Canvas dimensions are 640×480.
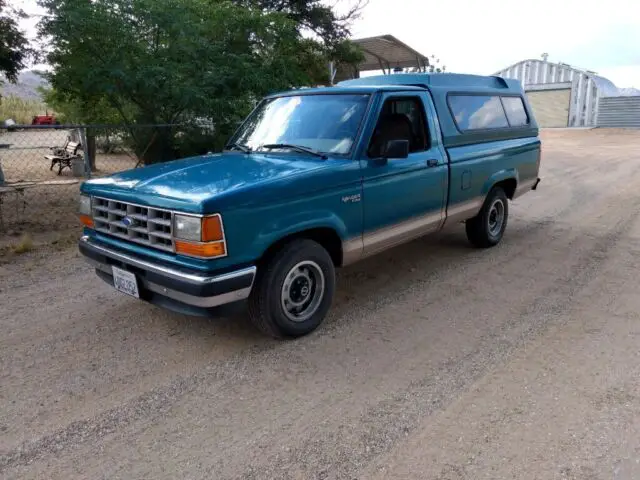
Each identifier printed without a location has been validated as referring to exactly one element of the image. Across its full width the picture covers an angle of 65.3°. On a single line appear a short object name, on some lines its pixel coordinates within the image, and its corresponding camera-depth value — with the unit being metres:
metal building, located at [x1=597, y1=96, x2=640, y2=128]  30.06
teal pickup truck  3.34
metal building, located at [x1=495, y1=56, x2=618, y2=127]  31.58
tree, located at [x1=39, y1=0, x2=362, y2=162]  7.75
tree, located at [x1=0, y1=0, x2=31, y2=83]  7.98
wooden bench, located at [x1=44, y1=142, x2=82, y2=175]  12.47
